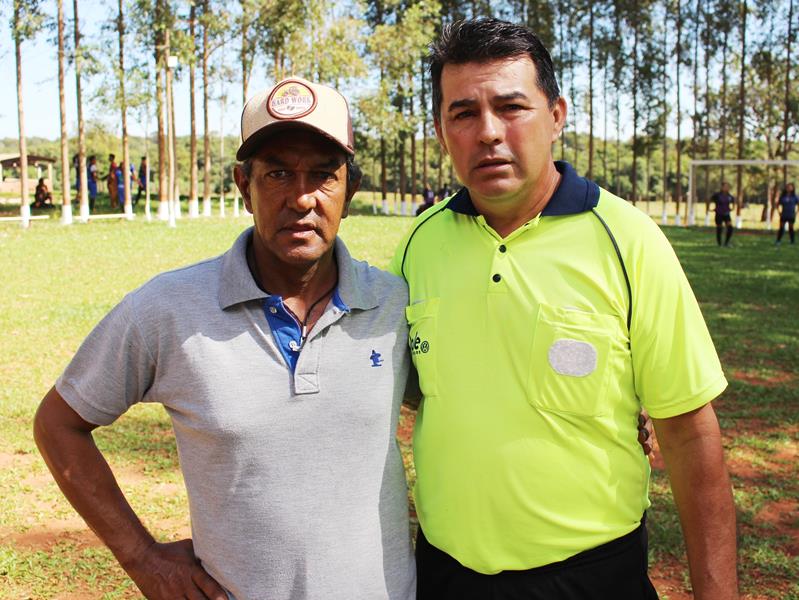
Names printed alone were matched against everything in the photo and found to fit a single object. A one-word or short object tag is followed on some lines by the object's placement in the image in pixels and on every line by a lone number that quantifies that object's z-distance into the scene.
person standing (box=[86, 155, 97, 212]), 32.58
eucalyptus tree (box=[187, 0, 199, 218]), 30.36
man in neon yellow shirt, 2.14
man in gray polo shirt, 1.99
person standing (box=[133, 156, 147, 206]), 34.19
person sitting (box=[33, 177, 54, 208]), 32.34
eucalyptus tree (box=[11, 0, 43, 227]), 23.58
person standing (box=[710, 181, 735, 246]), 24.48
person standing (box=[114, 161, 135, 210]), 31.88
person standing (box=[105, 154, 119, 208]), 31.36
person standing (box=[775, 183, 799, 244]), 26.39
